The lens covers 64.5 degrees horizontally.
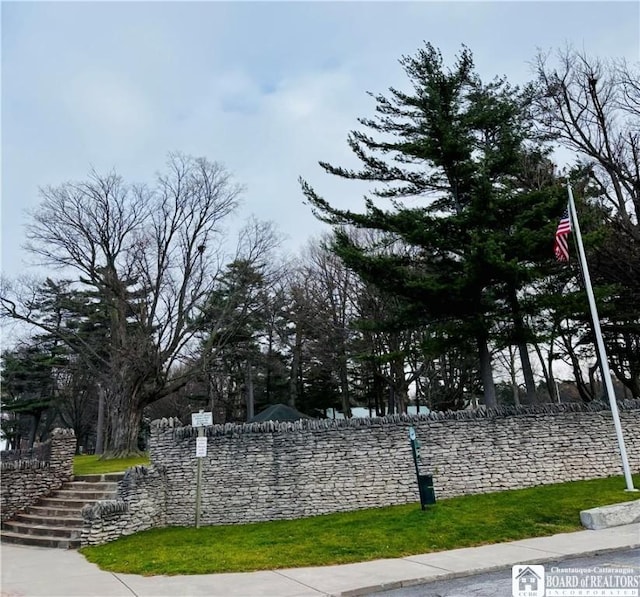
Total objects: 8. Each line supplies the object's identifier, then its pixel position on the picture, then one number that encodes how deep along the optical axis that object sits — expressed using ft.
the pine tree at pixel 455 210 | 48.14
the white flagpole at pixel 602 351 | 35.43
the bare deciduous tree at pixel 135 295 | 71.87
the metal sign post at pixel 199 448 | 39.19
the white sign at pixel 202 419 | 39.50
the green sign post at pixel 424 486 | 34.86
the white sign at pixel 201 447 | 39.09
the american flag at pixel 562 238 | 37.55
